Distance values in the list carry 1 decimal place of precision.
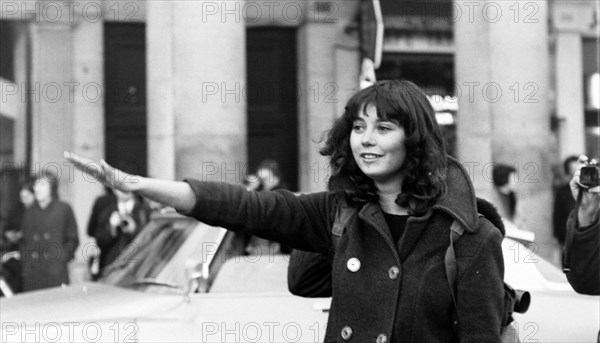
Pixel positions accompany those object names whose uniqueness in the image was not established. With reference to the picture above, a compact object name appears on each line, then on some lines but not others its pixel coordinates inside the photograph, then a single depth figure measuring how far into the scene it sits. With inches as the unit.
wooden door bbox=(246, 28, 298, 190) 648.4
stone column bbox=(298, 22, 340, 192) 625.0
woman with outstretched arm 130.6
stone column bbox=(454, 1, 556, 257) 496.4
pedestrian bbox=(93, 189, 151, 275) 427.2
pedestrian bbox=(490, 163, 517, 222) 429.1
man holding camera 159.2
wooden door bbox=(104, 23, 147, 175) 629.9
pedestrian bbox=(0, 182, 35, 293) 498.9
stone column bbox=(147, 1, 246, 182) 464.4
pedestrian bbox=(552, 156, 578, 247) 459.8
